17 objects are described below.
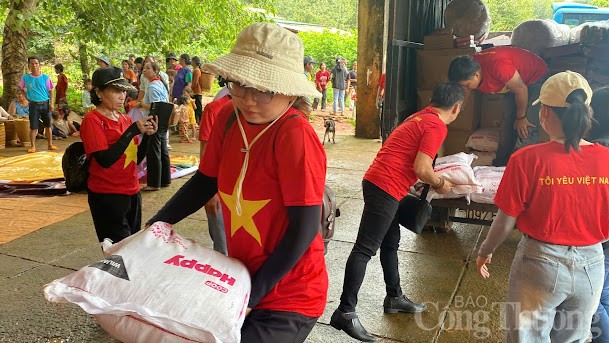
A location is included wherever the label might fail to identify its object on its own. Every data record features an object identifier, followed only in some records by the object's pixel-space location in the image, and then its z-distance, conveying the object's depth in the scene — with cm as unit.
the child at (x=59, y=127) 1309
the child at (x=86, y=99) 1489
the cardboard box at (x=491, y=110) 618
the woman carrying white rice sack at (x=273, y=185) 181
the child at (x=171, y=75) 1427
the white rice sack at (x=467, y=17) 596
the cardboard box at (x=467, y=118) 596
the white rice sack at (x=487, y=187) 499
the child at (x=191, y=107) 1314
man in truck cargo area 538
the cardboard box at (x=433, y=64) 591
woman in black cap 362
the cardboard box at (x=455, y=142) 597
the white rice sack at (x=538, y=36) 613
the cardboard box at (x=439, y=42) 594
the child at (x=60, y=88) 1502
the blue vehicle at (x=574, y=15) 1031
